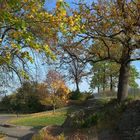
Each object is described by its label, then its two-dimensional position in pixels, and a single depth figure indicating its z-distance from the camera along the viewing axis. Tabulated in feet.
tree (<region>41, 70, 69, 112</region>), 67.53
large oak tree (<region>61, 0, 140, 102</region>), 26.02
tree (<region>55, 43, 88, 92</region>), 29.32
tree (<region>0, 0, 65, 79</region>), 12.26
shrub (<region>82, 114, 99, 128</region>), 24.05
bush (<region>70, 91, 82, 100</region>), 77.54
